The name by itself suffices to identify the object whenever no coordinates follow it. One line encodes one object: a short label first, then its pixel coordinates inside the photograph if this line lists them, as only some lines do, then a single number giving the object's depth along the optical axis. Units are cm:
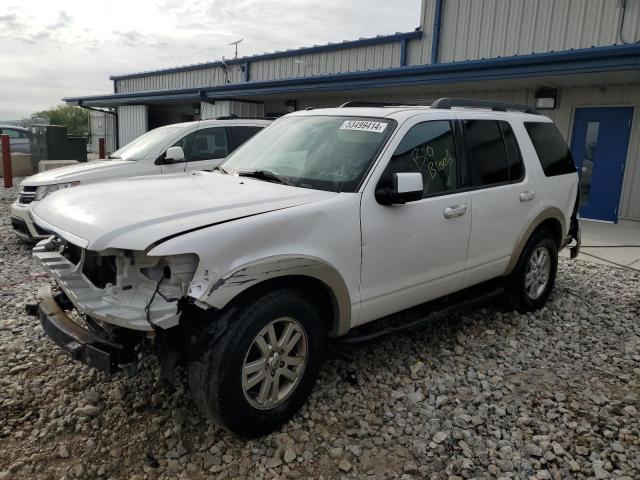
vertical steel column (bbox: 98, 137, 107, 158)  1729
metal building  948
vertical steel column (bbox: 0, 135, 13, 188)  1347
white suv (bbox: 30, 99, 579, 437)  263
